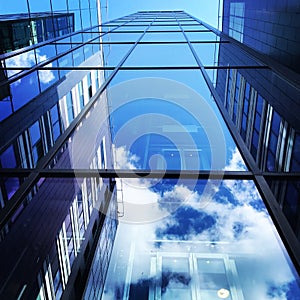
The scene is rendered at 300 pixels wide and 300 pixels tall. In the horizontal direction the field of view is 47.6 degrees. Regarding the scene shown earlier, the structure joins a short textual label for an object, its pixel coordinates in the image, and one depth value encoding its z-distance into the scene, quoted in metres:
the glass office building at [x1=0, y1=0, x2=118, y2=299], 3.62
